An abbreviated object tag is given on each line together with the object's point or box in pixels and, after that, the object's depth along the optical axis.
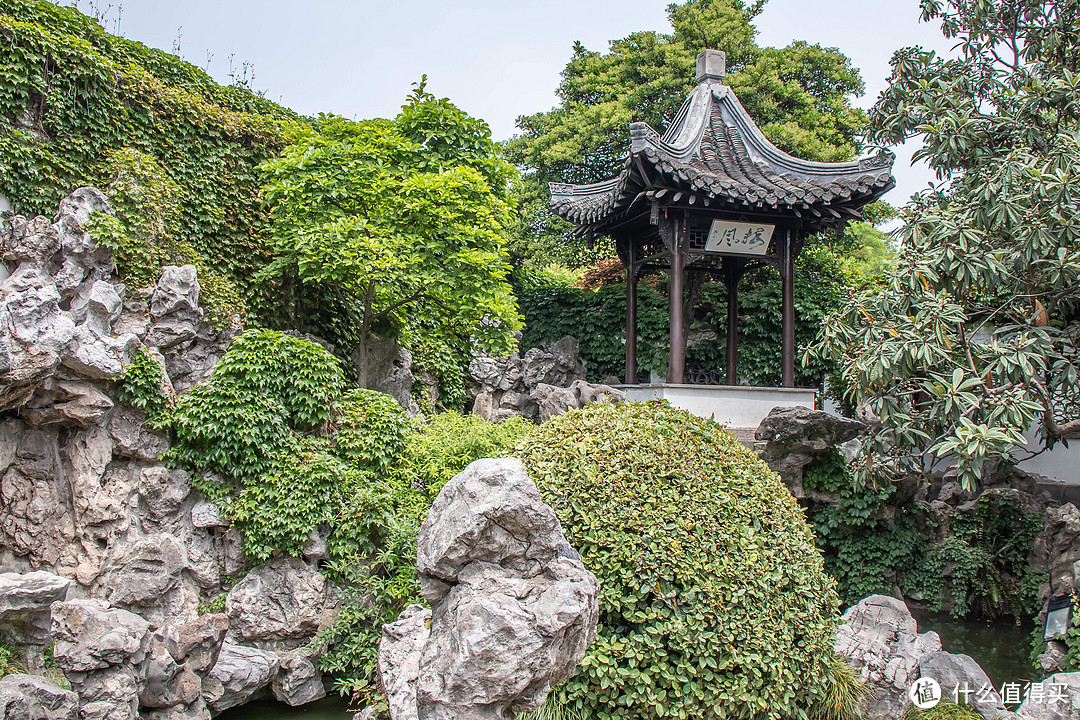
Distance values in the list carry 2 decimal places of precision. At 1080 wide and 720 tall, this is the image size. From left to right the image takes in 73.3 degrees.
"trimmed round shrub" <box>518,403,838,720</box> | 3.76
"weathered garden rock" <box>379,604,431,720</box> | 3.37
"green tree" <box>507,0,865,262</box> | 15.80
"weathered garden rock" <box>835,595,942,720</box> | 4.73
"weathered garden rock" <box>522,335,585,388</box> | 12.43
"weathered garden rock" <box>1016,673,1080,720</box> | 4.59
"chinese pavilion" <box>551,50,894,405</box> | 9.41
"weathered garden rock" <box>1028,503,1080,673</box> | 7.21
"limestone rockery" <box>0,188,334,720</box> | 5.79
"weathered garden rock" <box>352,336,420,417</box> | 9.19
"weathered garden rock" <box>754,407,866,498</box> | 8.13
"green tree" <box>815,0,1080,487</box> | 5.63
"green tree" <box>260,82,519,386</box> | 7.95
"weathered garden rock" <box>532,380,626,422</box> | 9.72
